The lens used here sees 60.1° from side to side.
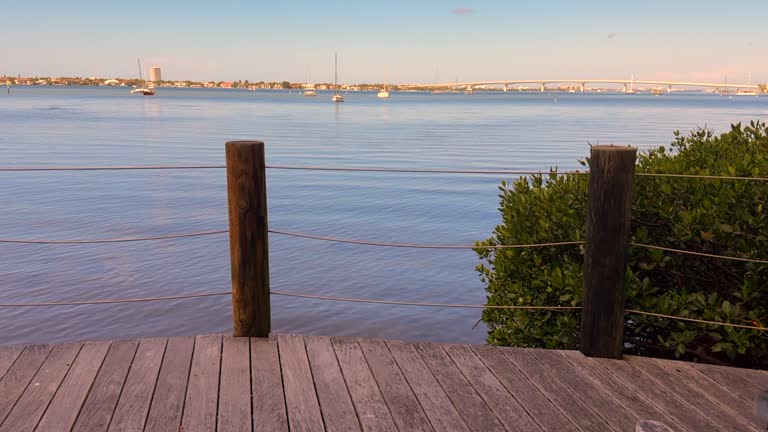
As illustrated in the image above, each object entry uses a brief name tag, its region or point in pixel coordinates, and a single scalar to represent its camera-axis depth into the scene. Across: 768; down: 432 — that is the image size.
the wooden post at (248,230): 4.34
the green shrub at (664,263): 4.27
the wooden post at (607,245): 4.07
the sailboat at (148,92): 162.35
